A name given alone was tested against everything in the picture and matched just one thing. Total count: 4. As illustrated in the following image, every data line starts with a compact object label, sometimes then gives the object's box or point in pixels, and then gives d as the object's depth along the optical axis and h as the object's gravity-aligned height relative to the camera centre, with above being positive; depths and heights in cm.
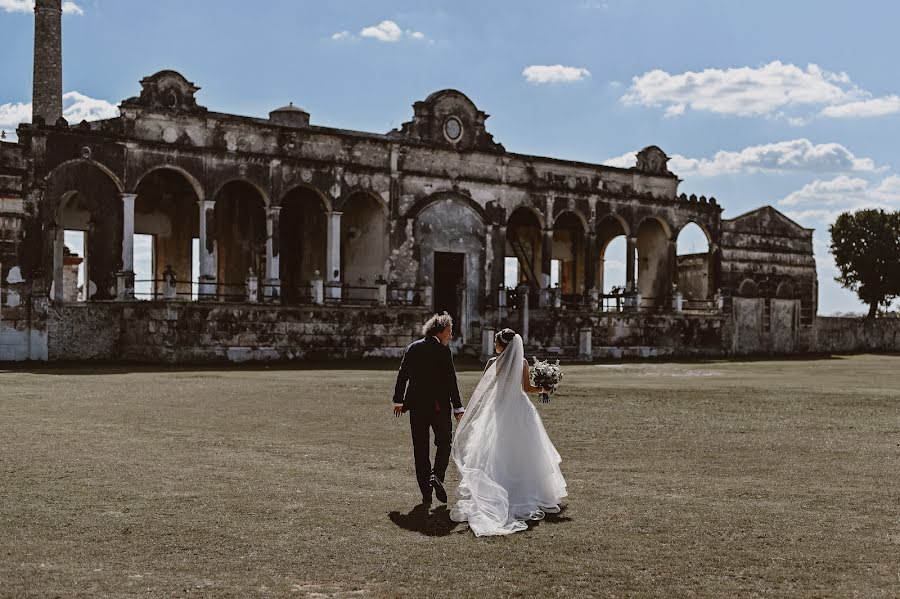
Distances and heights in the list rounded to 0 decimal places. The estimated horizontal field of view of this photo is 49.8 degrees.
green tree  4878 +335
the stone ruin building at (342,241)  2606 +255
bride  796 -119
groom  857 -67
